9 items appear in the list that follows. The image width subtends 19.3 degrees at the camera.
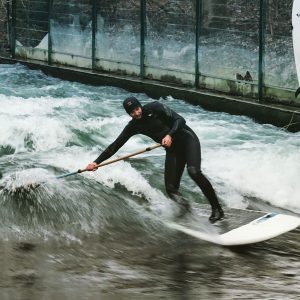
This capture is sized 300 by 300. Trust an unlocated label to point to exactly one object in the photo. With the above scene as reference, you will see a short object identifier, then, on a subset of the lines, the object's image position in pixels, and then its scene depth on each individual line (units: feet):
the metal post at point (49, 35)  77.15
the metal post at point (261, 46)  55.77
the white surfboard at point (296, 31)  53.57
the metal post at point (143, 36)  66.42
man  35.06
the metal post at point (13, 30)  82.84
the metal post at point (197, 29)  61.52
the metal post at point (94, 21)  71.87
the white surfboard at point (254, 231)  33.47
